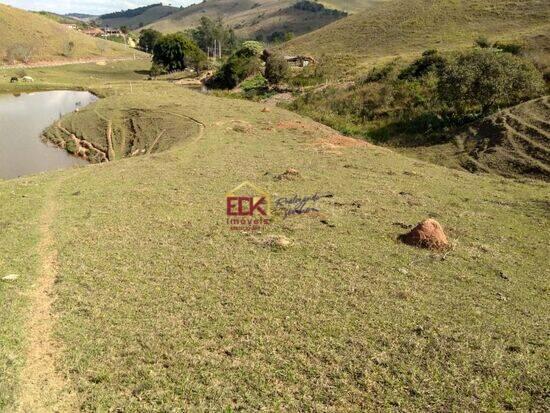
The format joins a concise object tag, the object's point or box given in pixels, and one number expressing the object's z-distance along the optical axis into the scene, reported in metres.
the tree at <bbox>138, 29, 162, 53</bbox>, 158.39
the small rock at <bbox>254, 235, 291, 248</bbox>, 16.36
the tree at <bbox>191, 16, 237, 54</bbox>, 141.12
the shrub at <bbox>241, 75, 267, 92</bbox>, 67.84
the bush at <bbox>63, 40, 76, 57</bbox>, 121.77
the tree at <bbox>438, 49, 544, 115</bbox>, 34.62
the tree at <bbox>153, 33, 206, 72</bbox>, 98.16
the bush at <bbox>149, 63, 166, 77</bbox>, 98.46
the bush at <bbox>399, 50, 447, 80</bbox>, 49.06
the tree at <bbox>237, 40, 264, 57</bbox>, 79.09
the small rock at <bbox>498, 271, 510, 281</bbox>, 14.57
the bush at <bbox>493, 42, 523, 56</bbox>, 51.14
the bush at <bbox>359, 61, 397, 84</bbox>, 51.66
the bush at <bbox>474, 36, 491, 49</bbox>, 57.99
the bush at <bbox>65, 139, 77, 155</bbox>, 42.06
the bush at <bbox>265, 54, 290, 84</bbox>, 63.34
